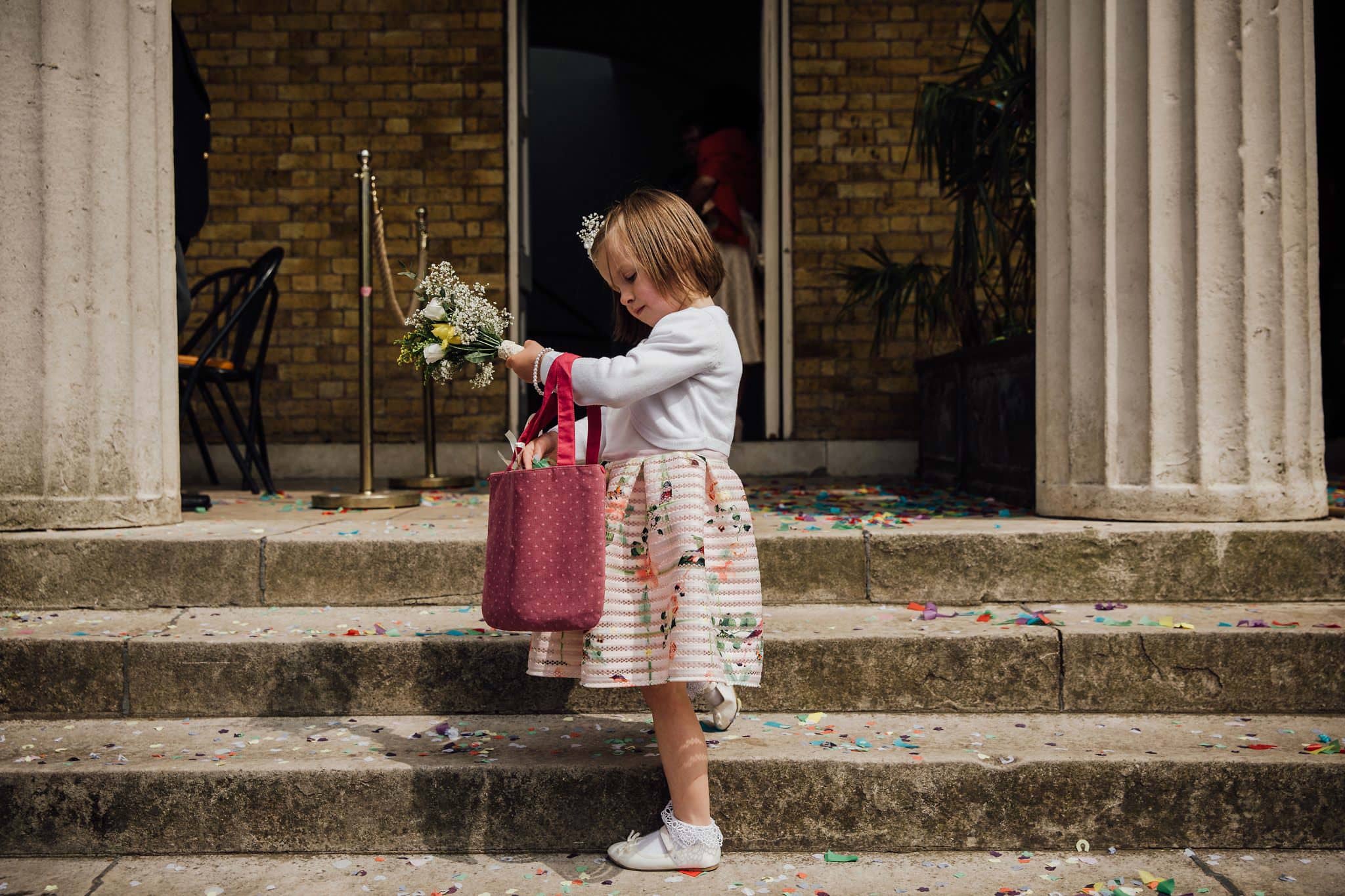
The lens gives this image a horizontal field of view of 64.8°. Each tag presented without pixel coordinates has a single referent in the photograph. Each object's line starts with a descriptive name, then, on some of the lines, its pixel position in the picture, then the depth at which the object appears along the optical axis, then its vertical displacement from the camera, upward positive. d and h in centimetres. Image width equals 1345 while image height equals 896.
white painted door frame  626 +152
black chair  462 +45
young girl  226 -12
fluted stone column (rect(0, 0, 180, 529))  353 +67
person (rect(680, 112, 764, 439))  646 +155
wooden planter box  427 +18
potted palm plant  452 +91
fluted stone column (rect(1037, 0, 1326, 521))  349 +64
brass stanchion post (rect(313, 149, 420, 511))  433 +26
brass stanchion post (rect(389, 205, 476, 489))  535 -4
